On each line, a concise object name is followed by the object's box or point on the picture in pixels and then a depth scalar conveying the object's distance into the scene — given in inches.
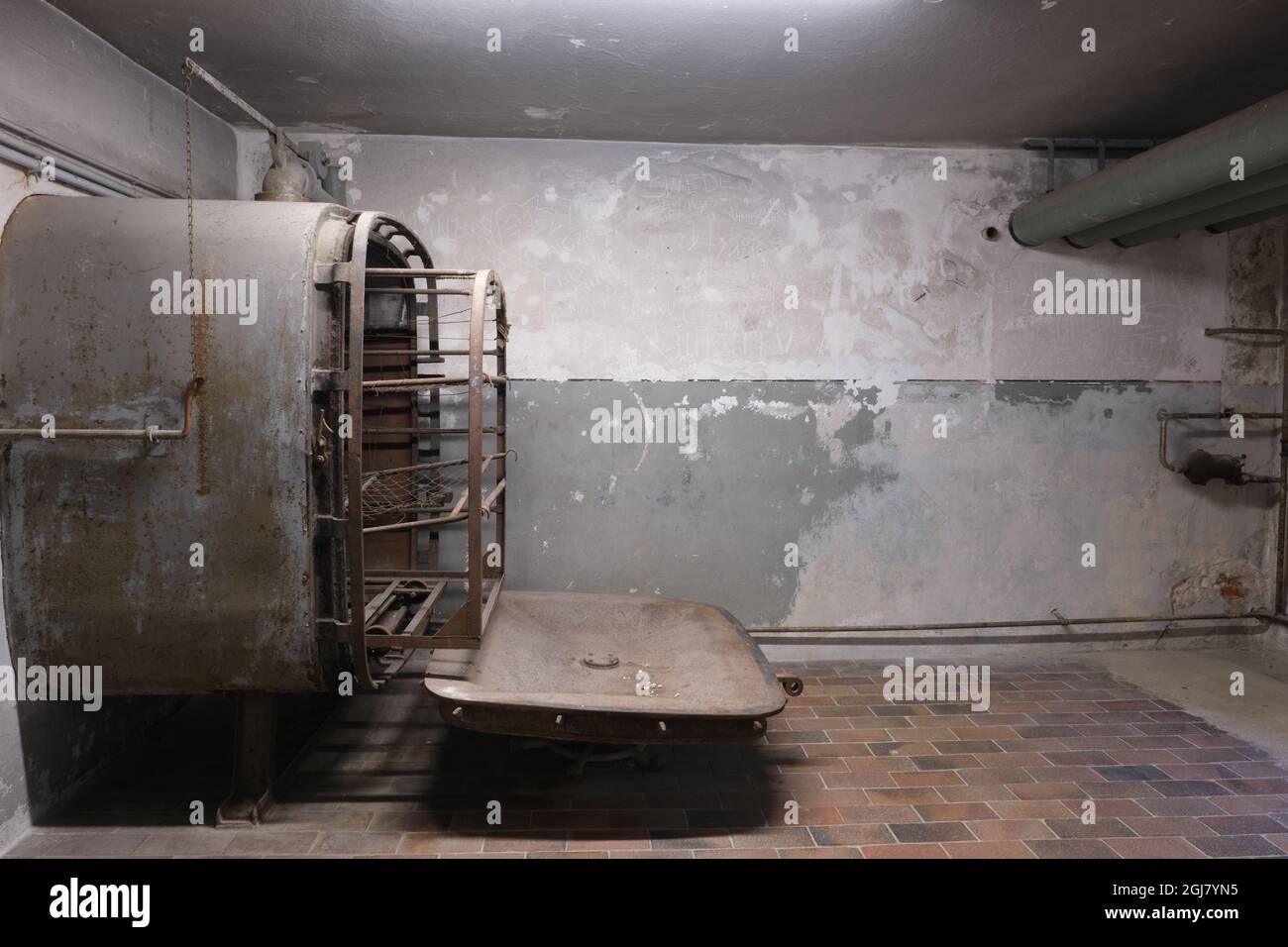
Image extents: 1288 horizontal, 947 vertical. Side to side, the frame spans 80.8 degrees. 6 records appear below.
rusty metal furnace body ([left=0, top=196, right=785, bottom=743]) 110.0
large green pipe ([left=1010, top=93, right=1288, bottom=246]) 131.1
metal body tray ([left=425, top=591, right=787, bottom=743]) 115.0
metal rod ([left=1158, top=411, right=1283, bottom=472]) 207.2
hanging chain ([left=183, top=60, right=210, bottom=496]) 109.9
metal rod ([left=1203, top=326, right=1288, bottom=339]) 206.2
